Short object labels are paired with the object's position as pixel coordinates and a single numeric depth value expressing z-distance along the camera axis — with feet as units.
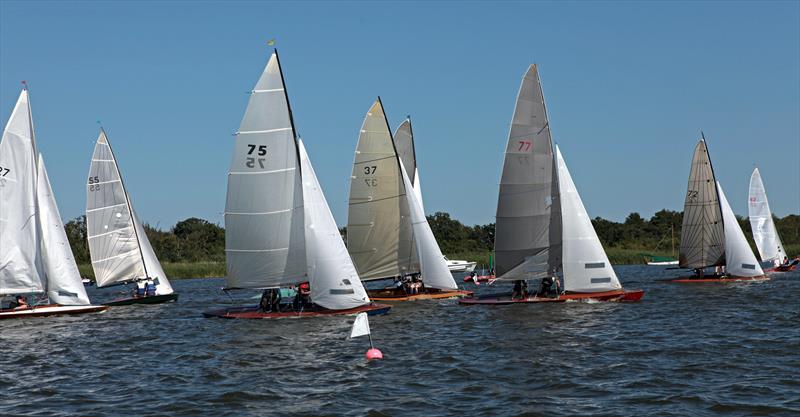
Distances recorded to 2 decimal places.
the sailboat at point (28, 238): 126.11
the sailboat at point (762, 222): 225.56
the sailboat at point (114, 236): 164.86
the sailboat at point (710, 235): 179.01
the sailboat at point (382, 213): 149.48
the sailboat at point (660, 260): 321.32
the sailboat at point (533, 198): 130.62
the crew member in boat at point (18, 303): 129.49
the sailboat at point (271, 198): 118.01
